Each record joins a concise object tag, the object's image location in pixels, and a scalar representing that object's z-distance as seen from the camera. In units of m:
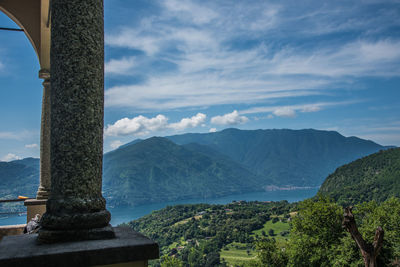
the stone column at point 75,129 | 2.48
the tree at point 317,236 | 23.30
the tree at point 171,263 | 39.06
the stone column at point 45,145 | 8.11
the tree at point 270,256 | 27.64
